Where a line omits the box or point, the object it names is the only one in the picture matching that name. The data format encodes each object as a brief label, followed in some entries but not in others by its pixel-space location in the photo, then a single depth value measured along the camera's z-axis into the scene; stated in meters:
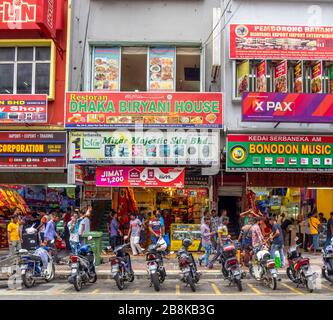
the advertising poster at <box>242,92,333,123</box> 17.89
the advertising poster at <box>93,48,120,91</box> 20.19
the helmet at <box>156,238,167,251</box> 12.99
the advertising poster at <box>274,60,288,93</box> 18.67
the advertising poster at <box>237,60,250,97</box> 18.92
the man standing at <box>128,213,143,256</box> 19.09
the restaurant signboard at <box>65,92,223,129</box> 18.89
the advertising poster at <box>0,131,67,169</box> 19.39
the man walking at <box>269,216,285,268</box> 14.94
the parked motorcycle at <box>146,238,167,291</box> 12.33
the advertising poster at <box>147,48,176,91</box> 20.12
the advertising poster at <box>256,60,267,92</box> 18.74
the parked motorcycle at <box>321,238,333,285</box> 13.07
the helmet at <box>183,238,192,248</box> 12.78
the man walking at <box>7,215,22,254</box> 17.48
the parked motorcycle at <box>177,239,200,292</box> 12.37
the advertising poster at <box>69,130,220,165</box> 18.91
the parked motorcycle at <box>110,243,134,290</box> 12.61
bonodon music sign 18.86
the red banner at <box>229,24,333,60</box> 18.77
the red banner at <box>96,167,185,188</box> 19.23
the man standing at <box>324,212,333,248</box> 19.22
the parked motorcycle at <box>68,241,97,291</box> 12.41
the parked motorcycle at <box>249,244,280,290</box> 12.57
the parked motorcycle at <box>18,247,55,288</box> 12.90
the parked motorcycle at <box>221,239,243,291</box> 12.44
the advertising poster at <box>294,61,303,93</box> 18.91
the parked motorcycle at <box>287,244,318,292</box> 12.45
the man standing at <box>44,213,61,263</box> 16.62
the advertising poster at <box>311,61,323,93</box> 18.86
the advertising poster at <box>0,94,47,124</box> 19.02
